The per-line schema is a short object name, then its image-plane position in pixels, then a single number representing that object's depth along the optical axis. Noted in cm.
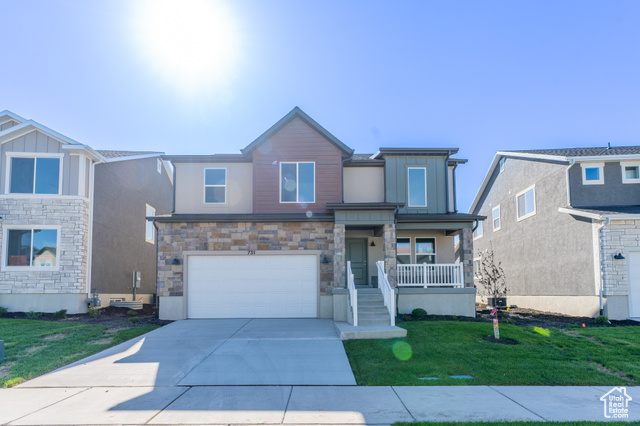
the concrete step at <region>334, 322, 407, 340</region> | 1084
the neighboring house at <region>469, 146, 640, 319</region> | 1447
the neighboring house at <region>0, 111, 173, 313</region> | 1518
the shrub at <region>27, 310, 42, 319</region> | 1440
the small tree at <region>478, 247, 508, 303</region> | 2067
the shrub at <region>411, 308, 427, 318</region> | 1431
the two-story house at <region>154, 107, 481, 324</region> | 1481
